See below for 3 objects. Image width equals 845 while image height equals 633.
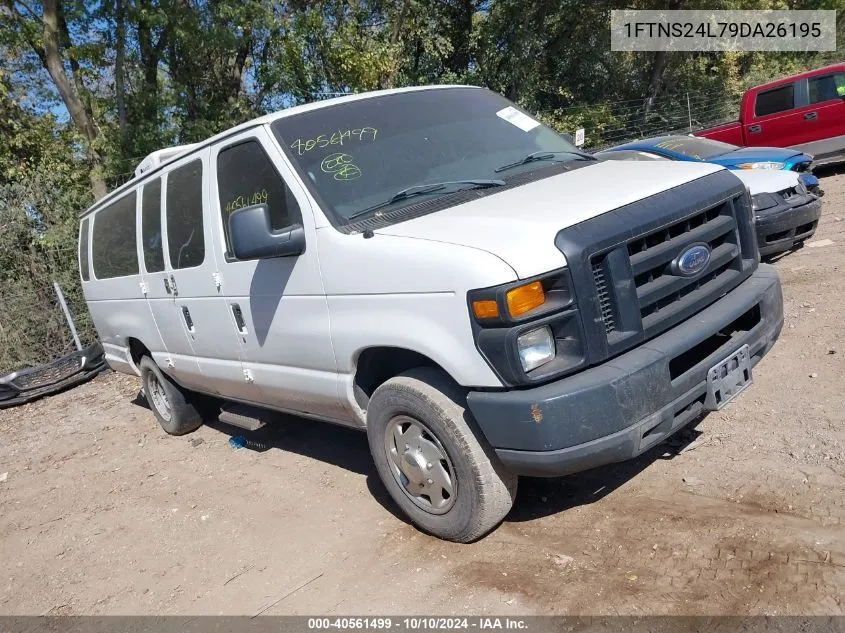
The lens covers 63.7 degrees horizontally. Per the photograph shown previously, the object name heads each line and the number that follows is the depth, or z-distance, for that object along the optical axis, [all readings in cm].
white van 275
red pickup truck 1141
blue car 799
